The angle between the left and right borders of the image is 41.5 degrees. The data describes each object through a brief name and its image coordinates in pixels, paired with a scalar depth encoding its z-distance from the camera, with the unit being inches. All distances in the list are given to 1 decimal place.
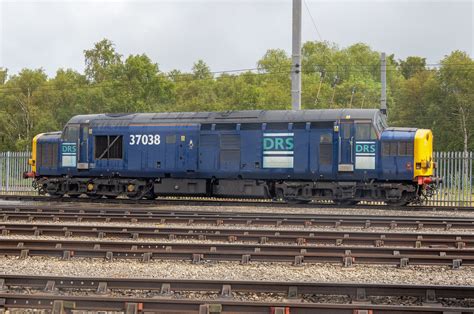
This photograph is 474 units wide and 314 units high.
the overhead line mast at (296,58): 1043.9
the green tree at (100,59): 2239.2
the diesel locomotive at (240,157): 874.8
